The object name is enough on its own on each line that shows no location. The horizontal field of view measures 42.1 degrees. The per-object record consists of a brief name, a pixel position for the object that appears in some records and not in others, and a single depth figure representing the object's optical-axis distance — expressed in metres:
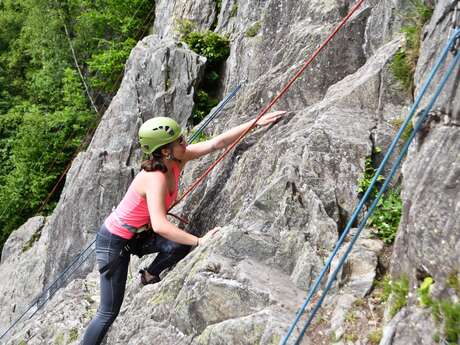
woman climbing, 5.95
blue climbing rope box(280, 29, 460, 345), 4.44
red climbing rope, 6.95
